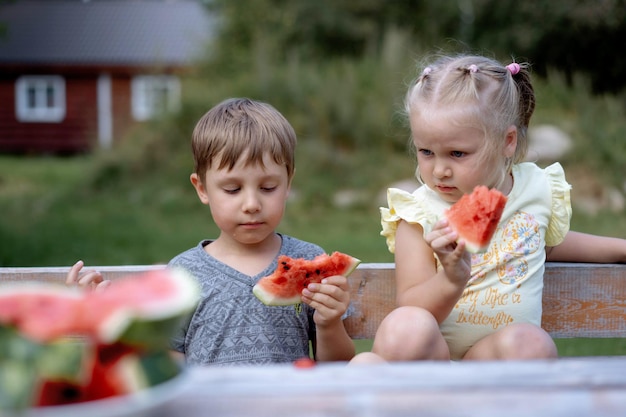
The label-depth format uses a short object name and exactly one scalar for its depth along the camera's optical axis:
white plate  1.27
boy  2.94
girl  2.86
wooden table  1.41
